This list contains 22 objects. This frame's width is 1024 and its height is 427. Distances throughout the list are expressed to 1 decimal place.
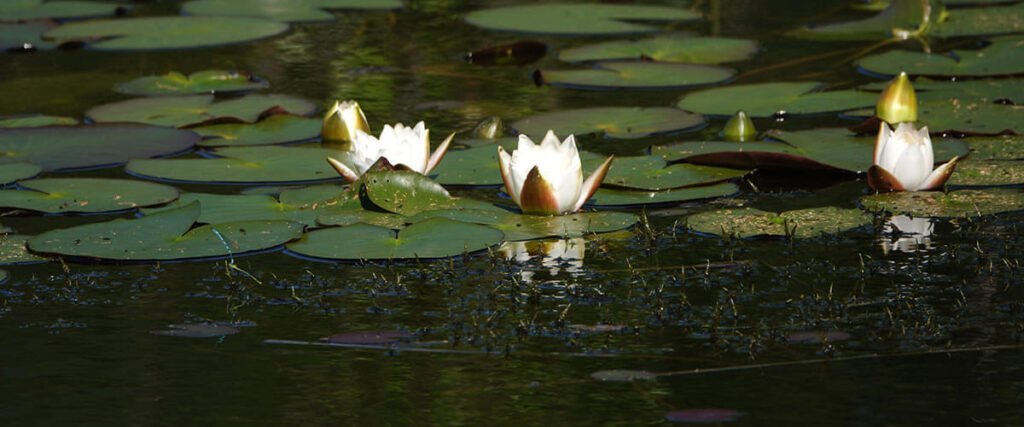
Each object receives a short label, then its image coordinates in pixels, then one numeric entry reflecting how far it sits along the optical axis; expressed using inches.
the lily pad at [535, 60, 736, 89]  502.9
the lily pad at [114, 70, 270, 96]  508.4
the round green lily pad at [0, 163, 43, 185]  381.1
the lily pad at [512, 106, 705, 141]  429.7
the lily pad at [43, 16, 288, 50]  612.4
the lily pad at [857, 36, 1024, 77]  498.3
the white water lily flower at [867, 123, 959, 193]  347.9
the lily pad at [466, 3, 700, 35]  625.9
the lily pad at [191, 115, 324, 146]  426.6
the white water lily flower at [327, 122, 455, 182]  356.2
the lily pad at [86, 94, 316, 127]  455.2
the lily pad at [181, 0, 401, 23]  674.8
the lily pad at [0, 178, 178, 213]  356.2
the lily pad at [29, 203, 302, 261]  314.8
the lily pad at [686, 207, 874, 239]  321.4
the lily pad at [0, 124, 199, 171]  407.5
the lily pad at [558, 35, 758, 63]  552.1
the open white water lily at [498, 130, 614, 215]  334.3
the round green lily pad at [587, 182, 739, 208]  354.0
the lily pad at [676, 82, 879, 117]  452.4
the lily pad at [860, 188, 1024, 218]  334.6
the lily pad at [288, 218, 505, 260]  310.2
